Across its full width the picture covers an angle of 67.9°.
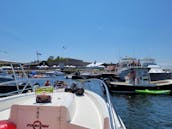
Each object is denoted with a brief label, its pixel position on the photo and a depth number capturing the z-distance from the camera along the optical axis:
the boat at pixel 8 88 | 11.60
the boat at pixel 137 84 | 15.69
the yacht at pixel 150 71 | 26.69
